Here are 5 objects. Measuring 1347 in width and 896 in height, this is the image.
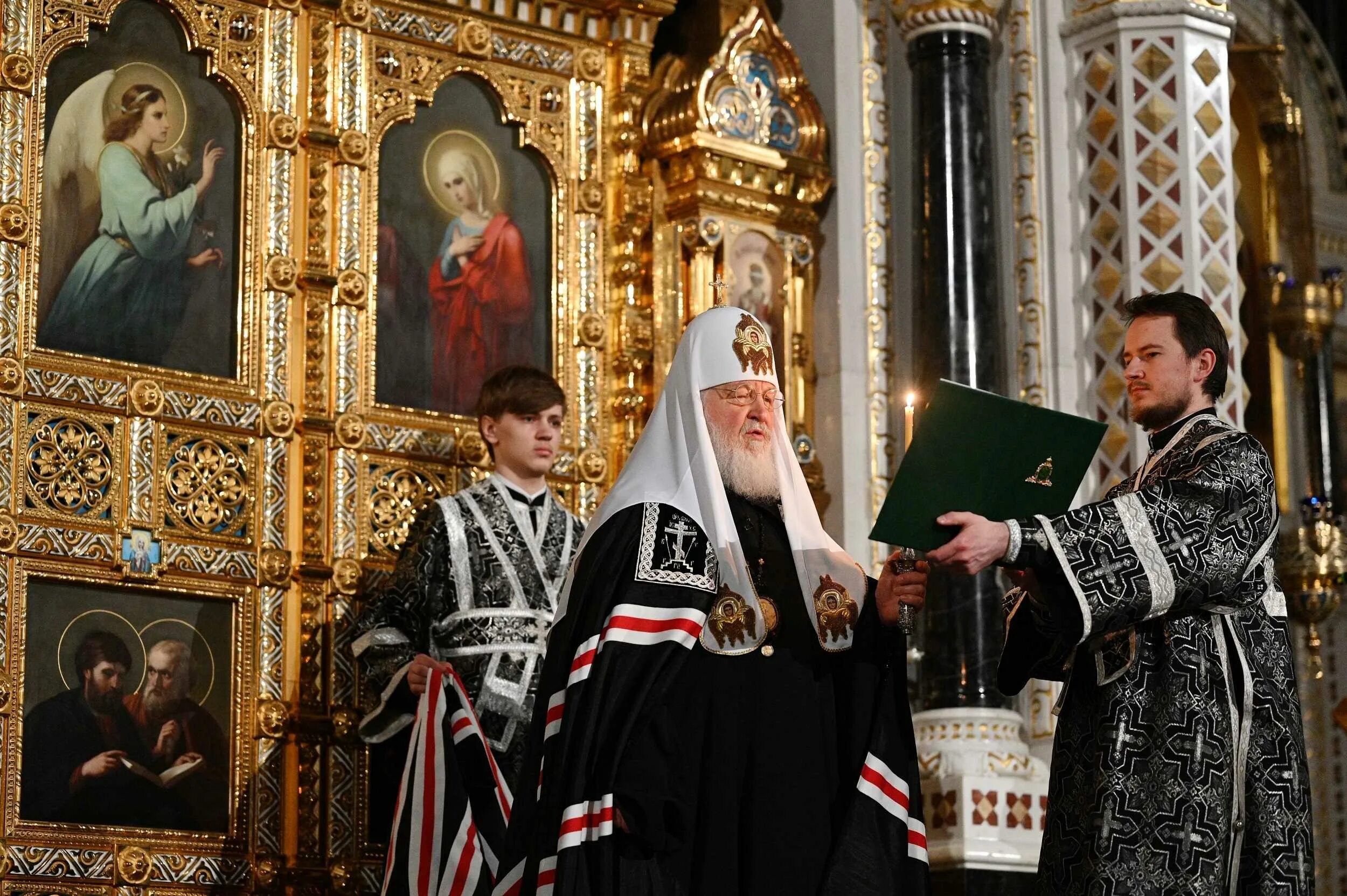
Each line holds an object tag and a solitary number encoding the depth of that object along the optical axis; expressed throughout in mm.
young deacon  6254
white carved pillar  7527
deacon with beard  4430
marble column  6871
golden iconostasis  6348
